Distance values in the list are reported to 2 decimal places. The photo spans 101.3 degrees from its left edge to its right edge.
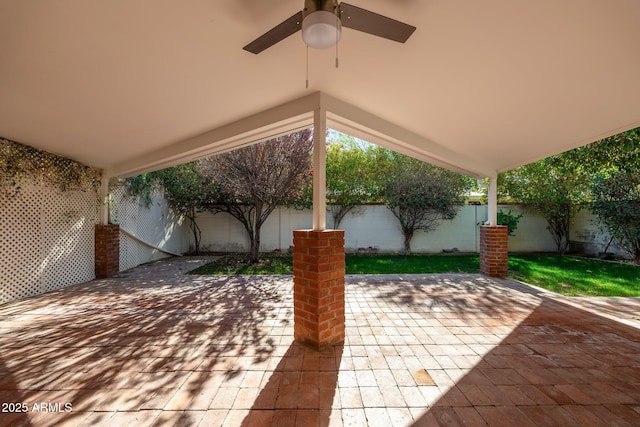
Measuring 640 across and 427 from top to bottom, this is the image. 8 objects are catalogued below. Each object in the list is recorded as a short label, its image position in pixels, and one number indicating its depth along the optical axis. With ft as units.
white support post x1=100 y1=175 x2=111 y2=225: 19.89
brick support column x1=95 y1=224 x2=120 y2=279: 19.45
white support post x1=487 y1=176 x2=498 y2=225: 20.07
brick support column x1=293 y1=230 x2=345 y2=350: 8.99
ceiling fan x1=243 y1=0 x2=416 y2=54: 4.63
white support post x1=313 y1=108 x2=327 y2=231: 9.78
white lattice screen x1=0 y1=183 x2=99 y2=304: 14.24
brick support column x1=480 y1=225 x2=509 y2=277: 19.26
